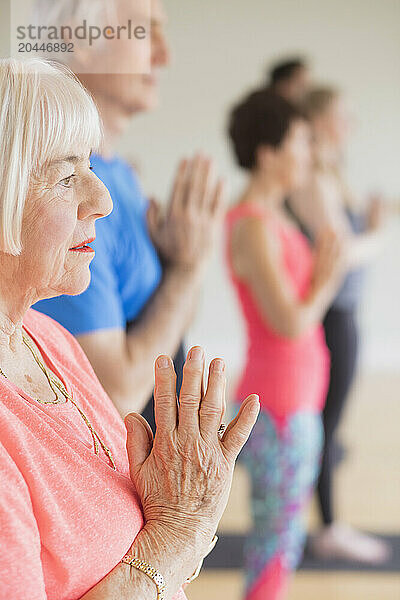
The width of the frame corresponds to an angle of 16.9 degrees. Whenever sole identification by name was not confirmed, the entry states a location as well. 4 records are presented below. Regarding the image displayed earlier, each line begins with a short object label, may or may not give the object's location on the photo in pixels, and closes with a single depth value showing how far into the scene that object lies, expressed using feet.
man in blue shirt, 6.65
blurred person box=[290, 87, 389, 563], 11.82
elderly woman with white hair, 5.07
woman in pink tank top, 9.45
